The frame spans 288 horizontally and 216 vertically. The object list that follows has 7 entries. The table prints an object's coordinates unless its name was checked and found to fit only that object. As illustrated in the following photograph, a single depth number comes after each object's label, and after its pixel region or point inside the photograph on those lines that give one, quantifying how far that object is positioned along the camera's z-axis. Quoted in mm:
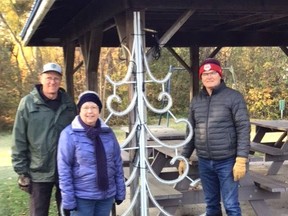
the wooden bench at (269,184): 4801
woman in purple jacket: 3326
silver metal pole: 4328
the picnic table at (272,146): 7238
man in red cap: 3893
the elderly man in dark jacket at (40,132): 3730
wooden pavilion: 4488
